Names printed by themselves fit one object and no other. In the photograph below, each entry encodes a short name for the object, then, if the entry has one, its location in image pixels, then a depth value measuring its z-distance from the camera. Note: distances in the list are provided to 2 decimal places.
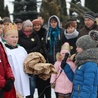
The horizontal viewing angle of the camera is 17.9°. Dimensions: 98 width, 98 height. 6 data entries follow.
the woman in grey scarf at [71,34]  5.75
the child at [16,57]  4.09
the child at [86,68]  4.06
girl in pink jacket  5.13
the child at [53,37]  6.11
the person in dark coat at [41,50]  6.01
